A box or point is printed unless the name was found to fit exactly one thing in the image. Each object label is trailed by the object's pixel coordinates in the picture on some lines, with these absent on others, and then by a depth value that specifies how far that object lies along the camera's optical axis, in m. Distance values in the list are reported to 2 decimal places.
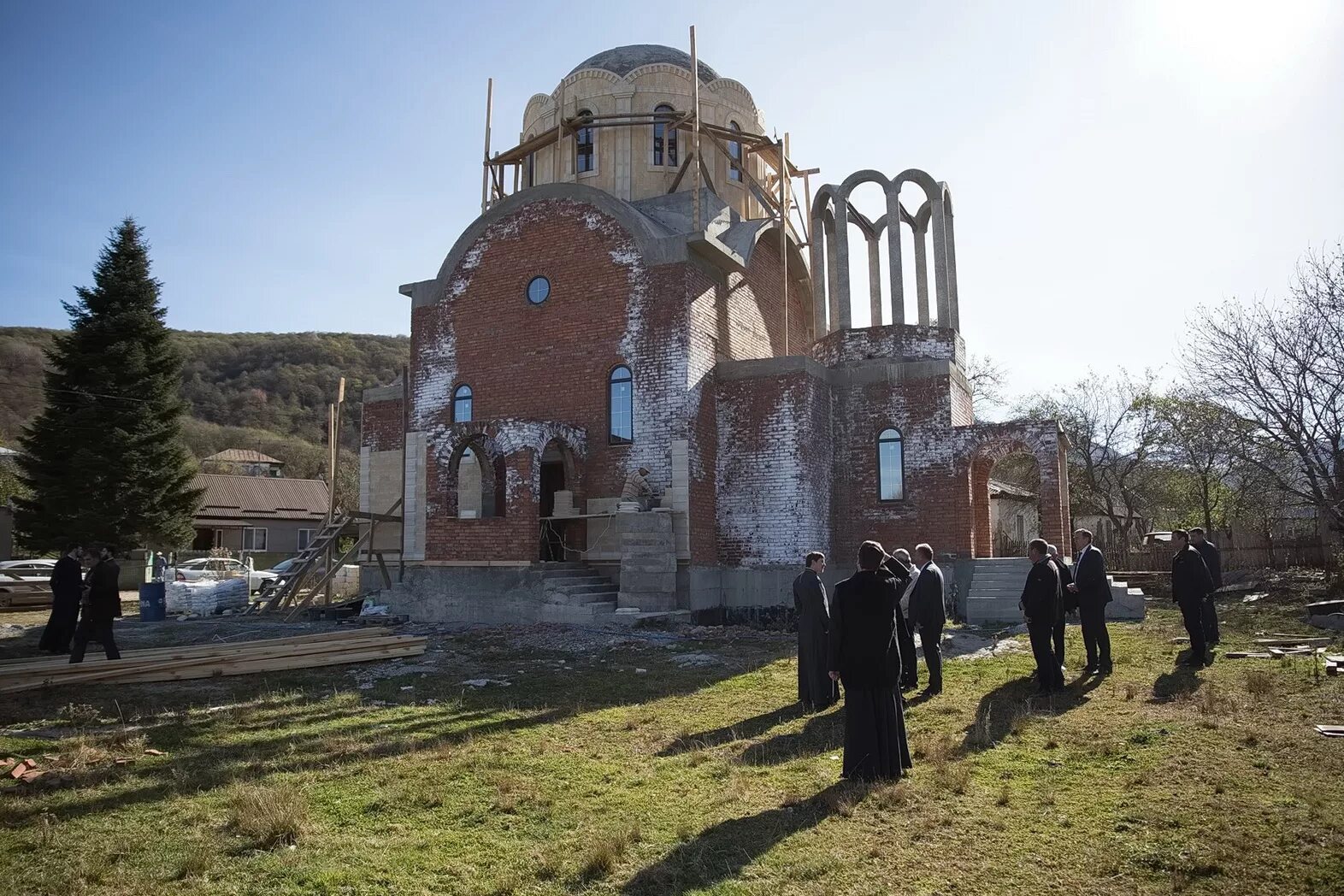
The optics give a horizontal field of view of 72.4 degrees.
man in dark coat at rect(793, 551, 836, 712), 8.88
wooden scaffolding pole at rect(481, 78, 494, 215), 23.53
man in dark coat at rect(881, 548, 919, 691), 9.58
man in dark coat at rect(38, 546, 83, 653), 12.22
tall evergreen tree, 29.27
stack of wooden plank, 9.86
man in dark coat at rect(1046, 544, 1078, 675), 9.86
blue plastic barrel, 19.09
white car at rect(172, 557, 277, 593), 23.06
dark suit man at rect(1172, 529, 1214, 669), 10.88
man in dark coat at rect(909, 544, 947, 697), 9.61
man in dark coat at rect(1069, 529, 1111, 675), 10.42
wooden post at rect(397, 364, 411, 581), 20.59
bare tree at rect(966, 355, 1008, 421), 39.38
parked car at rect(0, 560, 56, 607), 22.14
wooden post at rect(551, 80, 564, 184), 22.27
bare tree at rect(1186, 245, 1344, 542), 20.03
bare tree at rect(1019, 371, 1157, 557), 31.80
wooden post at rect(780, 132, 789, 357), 20.83
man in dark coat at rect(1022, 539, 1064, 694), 9.45
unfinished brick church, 17.00
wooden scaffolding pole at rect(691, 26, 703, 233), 18.85
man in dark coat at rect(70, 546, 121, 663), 10.74
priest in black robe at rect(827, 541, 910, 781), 6.33
